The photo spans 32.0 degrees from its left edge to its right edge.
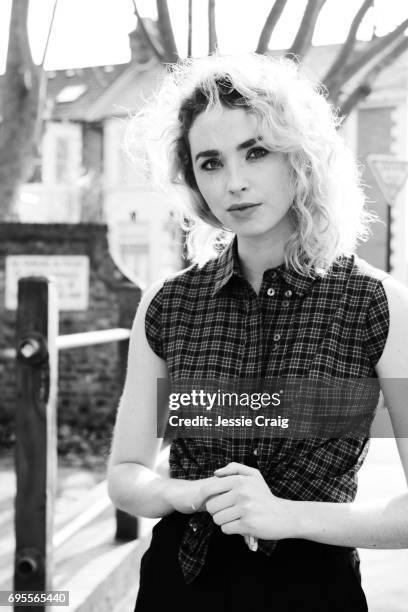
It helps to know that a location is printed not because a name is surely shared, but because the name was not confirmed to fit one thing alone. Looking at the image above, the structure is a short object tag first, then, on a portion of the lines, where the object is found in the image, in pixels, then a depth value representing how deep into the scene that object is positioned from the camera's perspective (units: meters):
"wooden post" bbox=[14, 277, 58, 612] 2.30
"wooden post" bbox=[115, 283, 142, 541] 3.66
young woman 1.30
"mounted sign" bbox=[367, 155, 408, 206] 6.04
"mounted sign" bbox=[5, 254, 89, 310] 6.71
